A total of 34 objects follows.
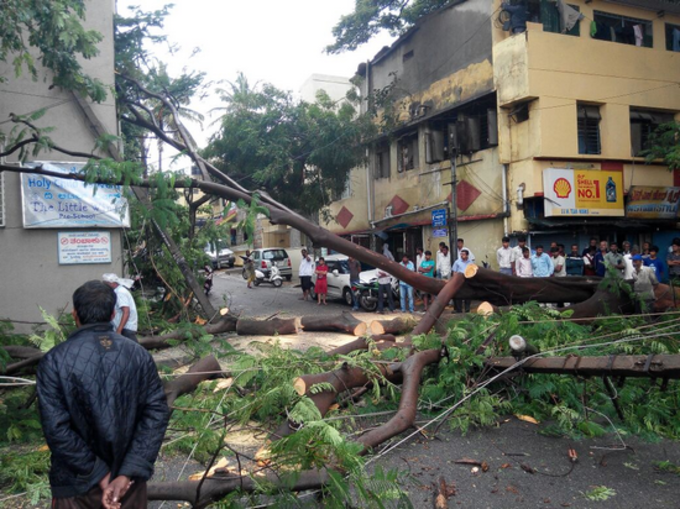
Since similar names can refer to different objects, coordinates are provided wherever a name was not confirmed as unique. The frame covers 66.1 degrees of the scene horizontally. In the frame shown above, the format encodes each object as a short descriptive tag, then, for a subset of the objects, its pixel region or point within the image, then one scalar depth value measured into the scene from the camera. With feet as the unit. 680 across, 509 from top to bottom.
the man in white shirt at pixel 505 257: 42.22
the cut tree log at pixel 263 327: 31.73
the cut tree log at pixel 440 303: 23.12
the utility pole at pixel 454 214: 50.80
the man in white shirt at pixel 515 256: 40.86
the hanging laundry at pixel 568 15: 51.83
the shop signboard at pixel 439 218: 51.60
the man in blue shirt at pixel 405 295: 44.05
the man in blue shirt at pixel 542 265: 38.78
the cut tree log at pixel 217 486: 10.36
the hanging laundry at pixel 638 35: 57.98
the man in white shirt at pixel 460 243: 43.86
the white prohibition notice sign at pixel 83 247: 32.73
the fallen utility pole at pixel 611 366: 11.60
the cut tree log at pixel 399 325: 29.89
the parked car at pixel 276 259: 82.68
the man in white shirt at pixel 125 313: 20.51
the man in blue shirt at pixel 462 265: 38.09
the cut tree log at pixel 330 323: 32.22
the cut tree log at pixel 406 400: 13.62
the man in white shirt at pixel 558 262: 40.44
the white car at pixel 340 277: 51.82
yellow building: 51.60
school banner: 31.71
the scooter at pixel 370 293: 48.03
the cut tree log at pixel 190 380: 18.33
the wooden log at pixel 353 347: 21.25
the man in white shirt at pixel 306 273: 56.29
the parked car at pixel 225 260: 111.92
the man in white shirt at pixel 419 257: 46.97
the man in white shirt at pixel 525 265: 39.19
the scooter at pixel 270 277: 75.82
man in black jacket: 7.64
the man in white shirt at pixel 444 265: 46.06
